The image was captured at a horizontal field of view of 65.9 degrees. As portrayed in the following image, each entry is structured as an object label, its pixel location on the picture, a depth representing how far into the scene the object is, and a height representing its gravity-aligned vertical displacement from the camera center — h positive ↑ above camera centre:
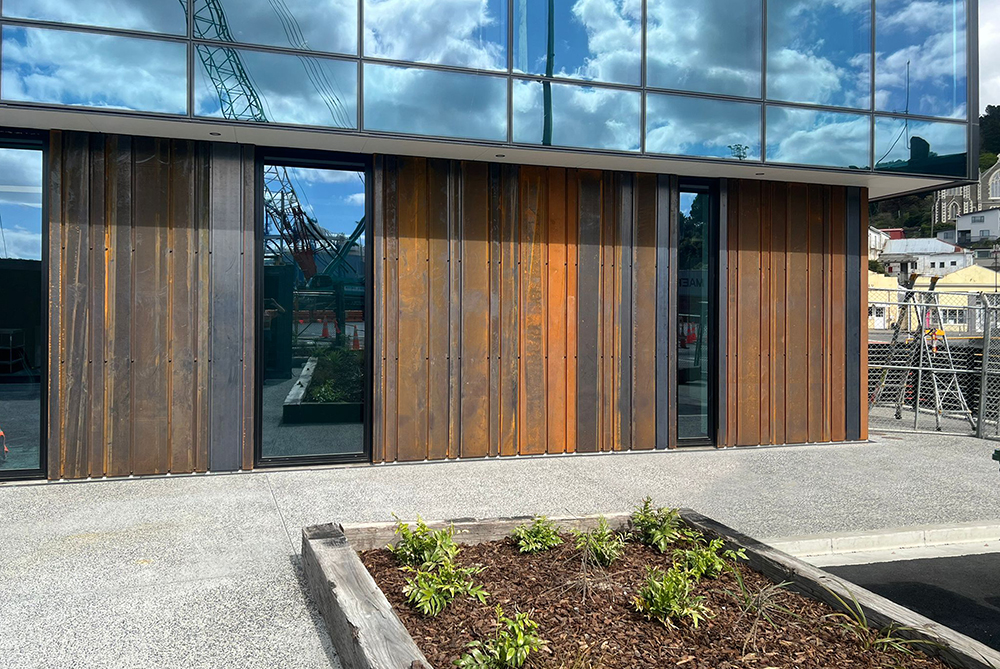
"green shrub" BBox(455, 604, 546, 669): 3.26 -1.35
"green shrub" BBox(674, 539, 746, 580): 4.44 -1.32
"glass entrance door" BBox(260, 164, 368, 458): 8.77 +0.26
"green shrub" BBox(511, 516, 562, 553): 4.88 -1.29
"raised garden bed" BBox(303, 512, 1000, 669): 3.46 -1.41
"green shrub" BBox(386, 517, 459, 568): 4.54 -1.27
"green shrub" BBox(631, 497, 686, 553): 4.98 -1.27
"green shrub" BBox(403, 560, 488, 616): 3.95 -1.34
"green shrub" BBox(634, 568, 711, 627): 3.83 -1.35
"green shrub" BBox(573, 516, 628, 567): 4.66 -1.29
